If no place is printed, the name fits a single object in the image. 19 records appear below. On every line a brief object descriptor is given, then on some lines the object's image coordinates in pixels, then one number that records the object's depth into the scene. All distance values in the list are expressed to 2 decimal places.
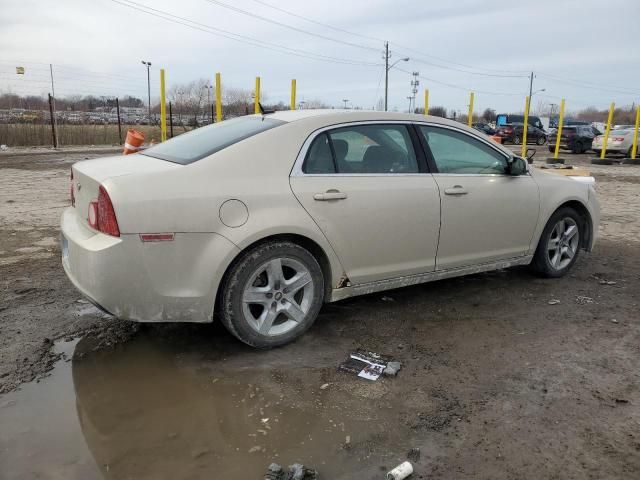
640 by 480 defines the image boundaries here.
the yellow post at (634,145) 19.61
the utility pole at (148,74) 52.50
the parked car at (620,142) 21.02
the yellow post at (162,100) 11.50
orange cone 5.73
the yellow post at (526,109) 17.76
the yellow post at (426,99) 15.50
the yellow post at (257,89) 10.93
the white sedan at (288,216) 3.19
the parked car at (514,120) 36.22
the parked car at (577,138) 25.67
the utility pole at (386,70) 56.59
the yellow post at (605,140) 19.10
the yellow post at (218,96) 11.10
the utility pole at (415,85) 70.88
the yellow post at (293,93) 12.82
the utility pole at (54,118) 21.45
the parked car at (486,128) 39.46
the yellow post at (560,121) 17.94
